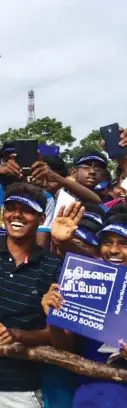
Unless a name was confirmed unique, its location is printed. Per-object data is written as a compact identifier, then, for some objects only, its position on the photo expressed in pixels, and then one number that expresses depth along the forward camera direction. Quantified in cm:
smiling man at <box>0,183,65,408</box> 347
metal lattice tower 8270
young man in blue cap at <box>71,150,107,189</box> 550
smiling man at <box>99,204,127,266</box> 343
